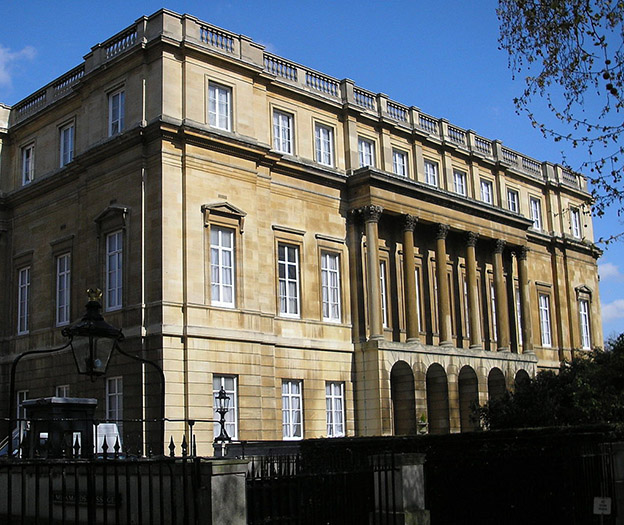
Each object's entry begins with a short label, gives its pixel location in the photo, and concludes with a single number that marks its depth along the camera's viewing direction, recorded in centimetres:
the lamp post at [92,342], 1346
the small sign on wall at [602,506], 1592
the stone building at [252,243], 2927
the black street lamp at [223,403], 2058
